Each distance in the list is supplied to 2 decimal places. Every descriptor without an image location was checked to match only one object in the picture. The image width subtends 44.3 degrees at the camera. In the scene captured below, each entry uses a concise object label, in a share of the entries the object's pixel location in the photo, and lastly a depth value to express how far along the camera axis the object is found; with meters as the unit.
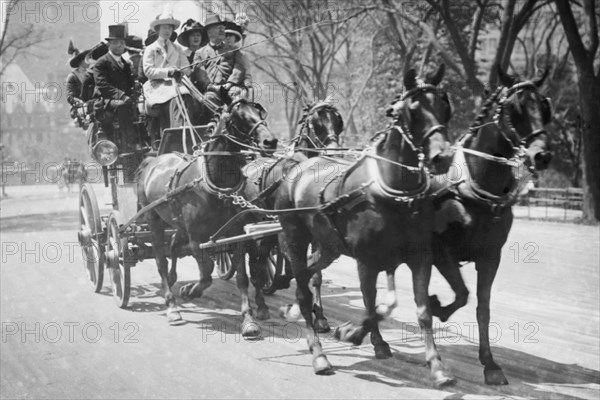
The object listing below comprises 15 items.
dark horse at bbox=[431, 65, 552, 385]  6.01
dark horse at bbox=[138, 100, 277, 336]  8.49
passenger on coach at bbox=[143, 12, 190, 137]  10.76
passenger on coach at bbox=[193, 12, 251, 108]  9.52
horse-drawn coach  6.10
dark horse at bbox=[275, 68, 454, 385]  5.95
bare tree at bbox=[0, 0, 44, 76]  23.51
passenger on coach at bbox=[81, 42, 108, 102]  11.71
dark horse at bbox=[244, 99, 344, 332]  8.26
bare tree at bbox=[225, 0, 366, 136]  22.62
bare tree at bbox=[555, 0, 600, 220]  18.73
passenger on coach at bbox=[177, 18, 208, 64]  11.25
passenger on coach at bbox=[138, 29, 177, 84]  11.63
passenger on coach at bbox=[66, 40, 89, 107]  12.69
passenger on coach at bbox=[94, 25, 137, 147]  11.20
